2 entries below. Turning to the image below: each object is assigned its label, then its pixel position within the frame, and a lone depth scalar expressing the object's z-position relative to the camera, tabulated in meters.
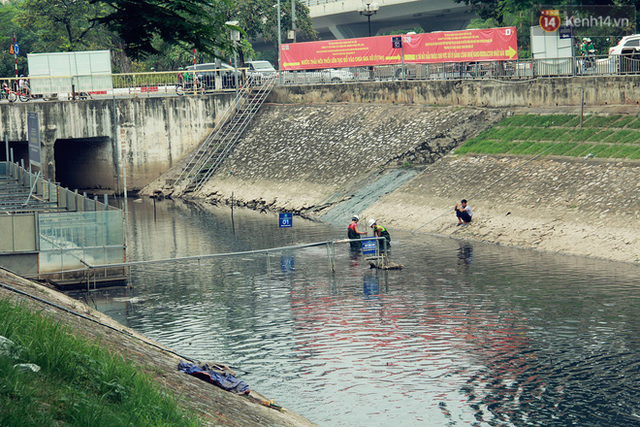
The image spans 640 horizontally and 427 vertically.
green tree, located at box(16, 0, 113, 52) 78.50
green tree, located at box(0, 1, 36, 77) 99.01
